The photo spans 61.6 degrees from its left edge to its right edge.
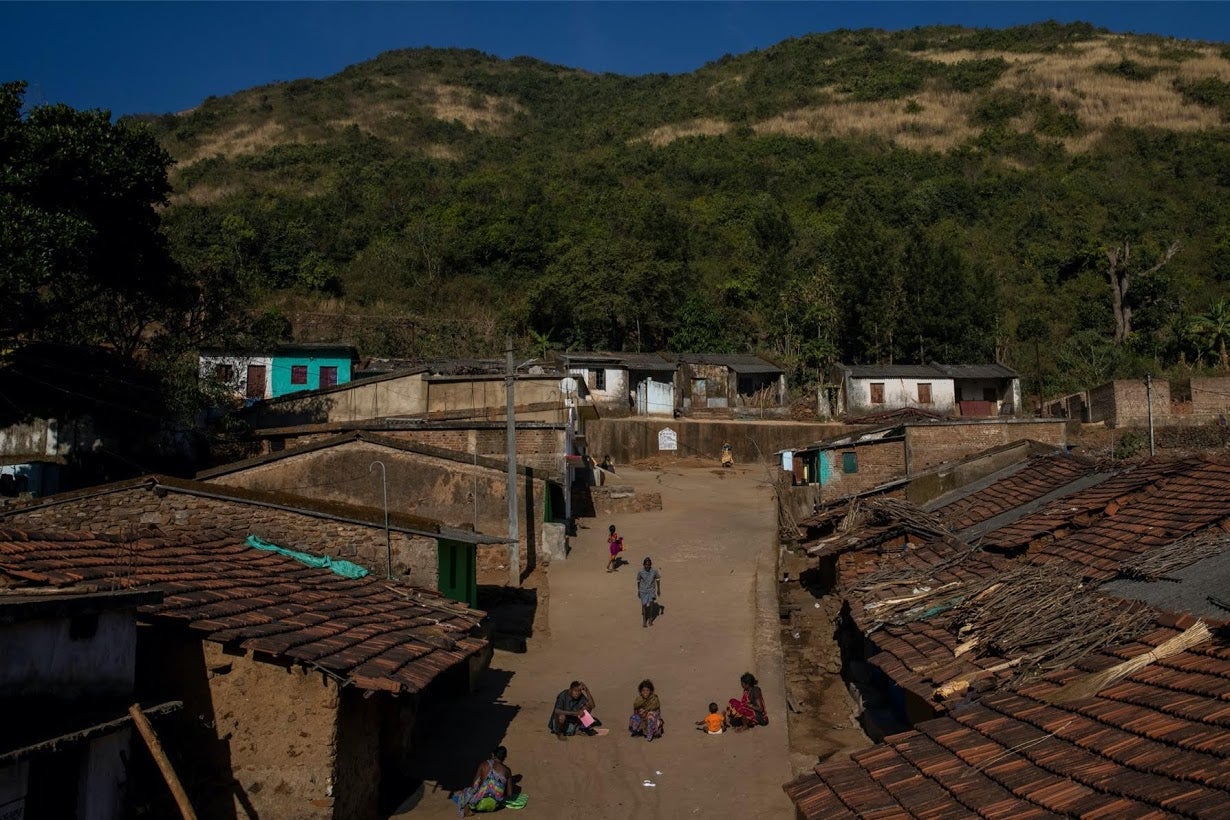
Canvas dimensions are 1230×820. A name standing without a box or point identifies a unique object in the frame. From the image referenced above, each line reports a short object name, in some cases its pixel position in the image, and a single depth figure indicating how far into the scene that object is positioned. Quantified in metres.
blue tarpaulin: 13.47
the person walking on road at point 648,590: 19.14
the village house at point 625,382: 41.69
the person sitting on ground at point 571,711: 13.64
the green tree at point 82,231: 19.11
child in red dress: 23.16
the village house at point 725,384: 44.28
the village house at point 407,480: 19.80
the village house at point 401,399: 30.34
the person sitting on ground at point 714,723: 13.77
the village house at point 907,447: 26.03
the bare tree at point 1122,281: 50.66
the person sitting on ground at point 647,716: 13.69
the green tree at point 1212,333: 44.25
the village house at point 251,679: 9.02
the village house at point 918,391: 43.31
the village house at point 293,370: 36.72
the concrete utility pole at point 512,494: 21.41
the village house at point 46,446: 24.78
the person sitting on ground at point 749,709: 13.88
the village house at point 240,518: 13.81
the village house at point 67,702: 6.59
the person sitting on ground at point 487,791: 10.86
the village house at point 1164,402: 37.31
